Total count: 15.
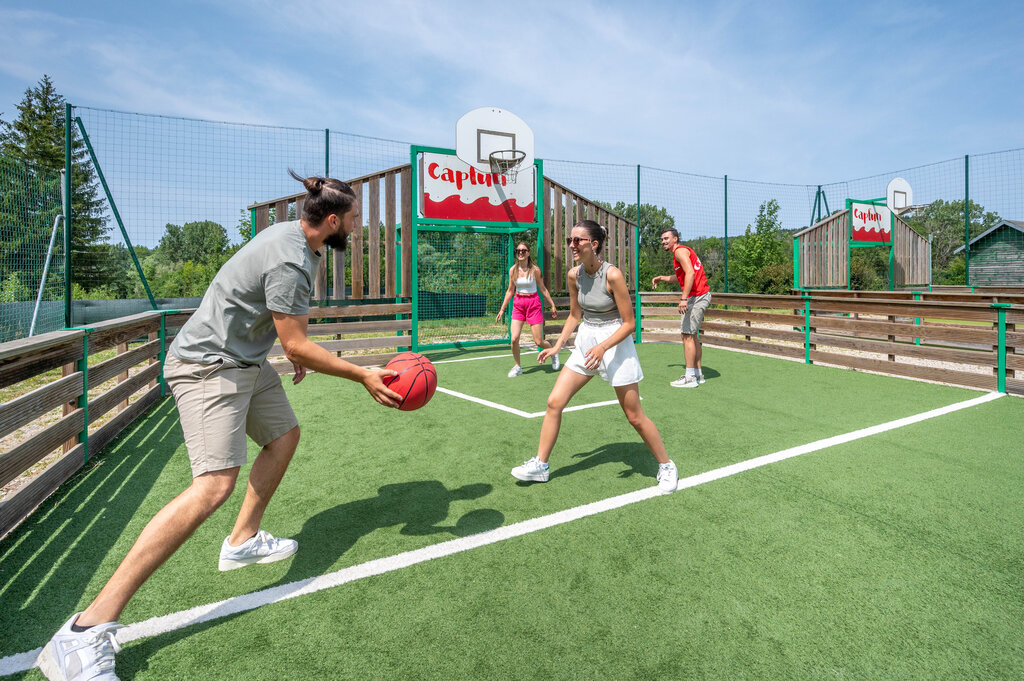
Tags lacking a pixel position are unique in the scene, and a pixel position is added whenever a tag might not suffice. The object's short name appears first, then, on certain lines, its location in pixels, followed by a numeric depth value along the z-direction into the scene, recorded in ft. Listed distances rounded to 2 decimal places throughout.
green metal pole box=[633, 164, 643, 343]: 44.61
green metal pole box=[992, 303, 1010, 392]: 23.66
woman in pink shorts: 29.76
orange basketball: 10.14
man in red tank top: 26.58
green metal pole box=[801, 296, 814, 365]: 33.27
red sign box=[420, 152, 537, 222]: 37.40
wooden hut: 71.92
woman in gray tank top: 13.15
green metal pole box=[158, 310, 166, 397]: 25.14
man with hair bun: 7.63
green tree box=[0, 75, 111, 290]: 27.78
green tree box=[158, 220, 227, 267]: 31.86
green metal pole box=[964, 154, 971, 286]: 55.52
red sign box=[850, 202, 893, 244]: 57.47
